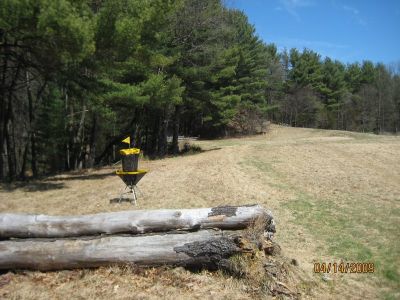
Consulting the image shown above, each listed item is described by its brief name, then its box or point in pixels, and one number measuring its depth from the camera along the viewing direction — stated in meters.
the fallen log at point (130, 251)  6.23
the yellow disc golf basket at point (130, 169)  10.59
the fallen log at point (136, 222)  6.63
